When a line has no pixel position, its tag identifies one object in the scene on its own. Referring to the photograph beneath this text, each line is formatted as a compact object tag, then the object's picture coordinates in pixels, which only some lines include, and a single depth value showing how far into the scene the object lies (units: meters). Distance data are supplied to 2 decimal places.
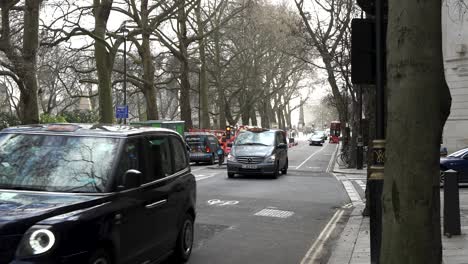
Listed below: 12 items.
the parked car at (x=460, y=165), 17.62
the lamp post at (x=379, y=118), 5.53
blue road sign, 33.72
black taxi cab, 4.15
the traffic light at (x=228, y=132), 45.69
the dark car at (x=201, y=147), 28.88
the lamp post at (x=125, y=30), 28.79
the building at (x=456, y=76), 32.94
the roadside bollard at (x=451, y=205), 8.47
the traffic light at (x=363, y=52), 5.98
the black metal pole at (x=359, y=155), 28.14
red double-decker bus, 84.38
